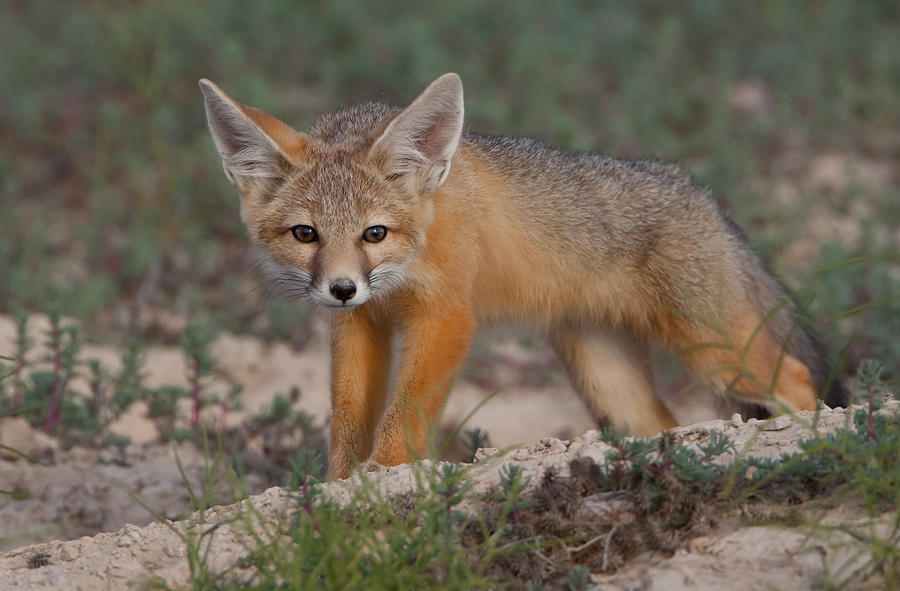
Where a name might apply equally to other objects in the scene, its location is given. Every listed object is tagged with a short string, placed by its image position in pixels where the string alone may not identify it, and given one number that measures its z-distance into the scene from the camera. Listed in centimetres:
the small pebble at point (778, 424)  697
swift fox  801
